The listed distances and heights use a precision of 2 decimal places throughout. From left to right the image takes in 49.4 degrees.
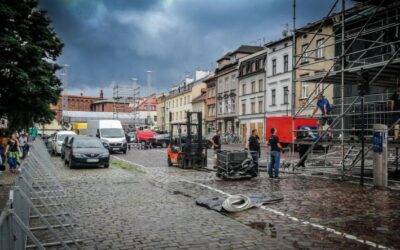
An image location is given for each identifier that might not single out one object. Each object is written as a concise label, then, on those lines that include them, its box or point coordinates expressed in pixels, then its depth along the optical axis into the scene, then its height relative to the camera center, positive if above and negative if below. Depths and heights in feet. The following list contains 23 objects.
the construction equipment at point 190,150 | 69.72 -2.92
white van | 115.75 -0.53
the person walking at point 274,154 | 53.41 -2.61
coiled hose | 31.55 -5.30
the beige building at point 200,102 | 241.55 +17.28
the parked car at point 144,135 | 156.56 -1.31
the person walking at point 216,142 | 68.13 -1.55
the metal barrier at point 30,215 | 13.94 -4.08
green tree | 70.28 +11.23
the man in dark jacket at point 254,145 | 56.29 -1.70
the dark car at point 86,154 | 69.31 -3.72
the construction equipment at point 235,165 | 52.90 -4.04
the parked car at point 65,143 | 81.29 -2.37
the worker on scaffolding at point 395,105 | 48.11 +3.17
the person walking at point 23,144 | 88.46 -2.89
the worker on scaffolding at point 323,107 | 56.03 +3.41
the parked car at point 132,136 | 182.70 -2.01
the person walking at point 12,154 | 64.64 -3.52
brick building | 480.60 +32.58
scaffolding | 48.49 +7.30
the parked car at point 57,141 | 102.53 -2.53
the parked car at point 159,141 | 148.05 -3.17
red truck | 118.01 +2.20
